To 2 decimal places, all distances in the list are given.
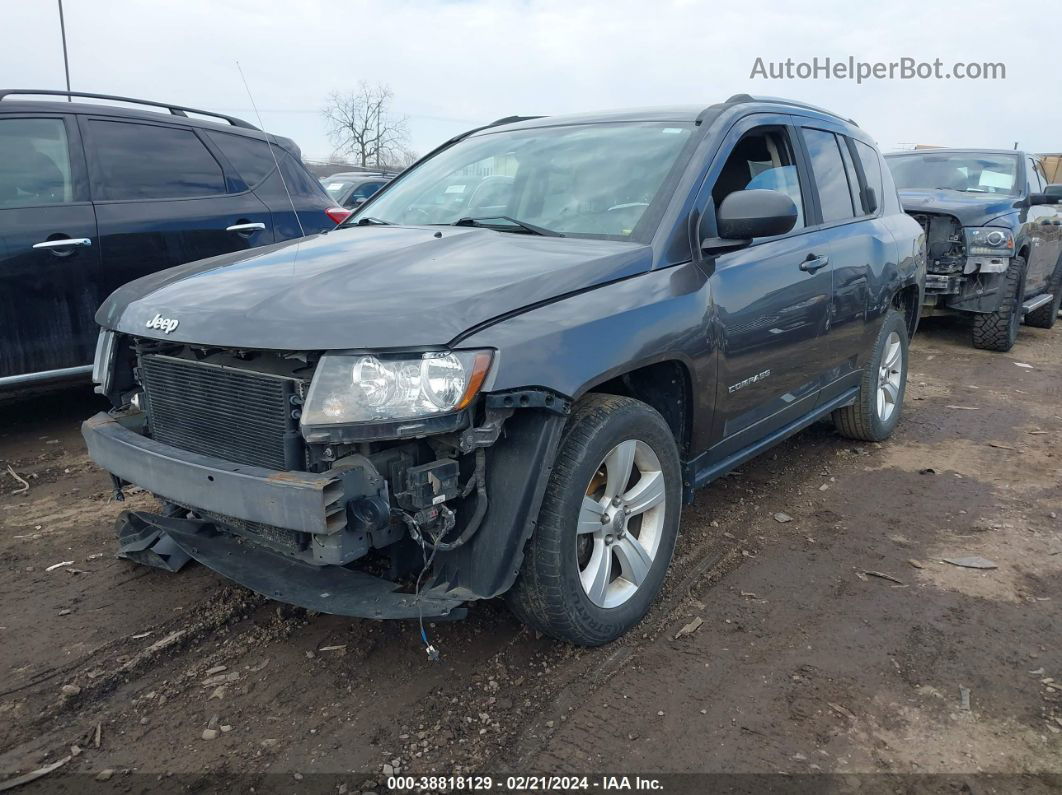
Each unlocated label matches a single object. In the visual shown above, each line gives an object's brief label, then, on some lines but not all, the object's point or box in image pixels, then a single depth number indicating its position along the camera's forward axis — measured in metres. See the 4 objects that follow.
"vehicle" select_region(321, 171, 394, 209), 12.27
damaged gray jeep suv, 2.24
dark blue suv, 4.50
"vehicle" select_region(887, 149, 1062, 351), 7.90
